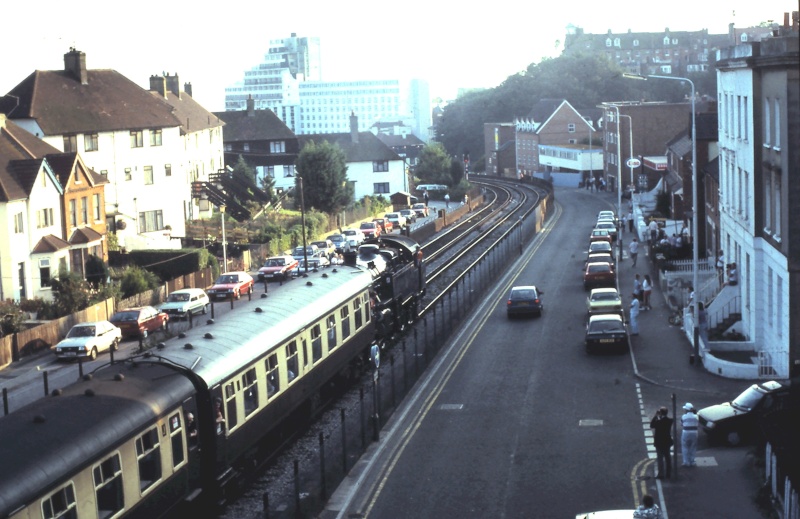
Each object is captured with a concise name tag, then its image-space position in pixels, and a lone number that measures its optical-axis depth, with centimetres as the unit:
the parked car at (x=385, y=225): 8069
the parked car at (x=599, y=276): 4997
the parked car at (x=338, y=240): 6962
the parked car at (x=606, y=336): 3562
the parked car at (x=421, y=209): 9987
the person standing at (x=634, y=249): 5775
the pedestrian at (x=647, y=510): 1700
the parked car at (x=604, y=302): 4100
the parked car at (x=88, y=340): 3931
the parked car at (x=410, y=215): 9331
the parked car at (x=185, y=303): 4722
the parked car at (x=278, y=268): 5791
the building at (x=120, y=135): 6675
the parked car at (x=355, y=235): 7312
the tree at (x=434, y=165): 13788
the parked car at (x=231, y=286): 5266
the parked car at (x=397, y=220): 8581
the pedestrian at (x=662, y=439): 2244
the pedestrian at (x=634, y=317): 3878
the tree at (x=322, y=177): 8681
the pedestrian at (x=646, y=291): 4459
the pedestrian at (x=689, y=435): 2307
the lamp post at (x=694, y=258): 3359
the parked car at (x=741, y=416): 2502
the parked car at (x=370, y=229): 7677
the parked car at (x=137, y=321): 4316
